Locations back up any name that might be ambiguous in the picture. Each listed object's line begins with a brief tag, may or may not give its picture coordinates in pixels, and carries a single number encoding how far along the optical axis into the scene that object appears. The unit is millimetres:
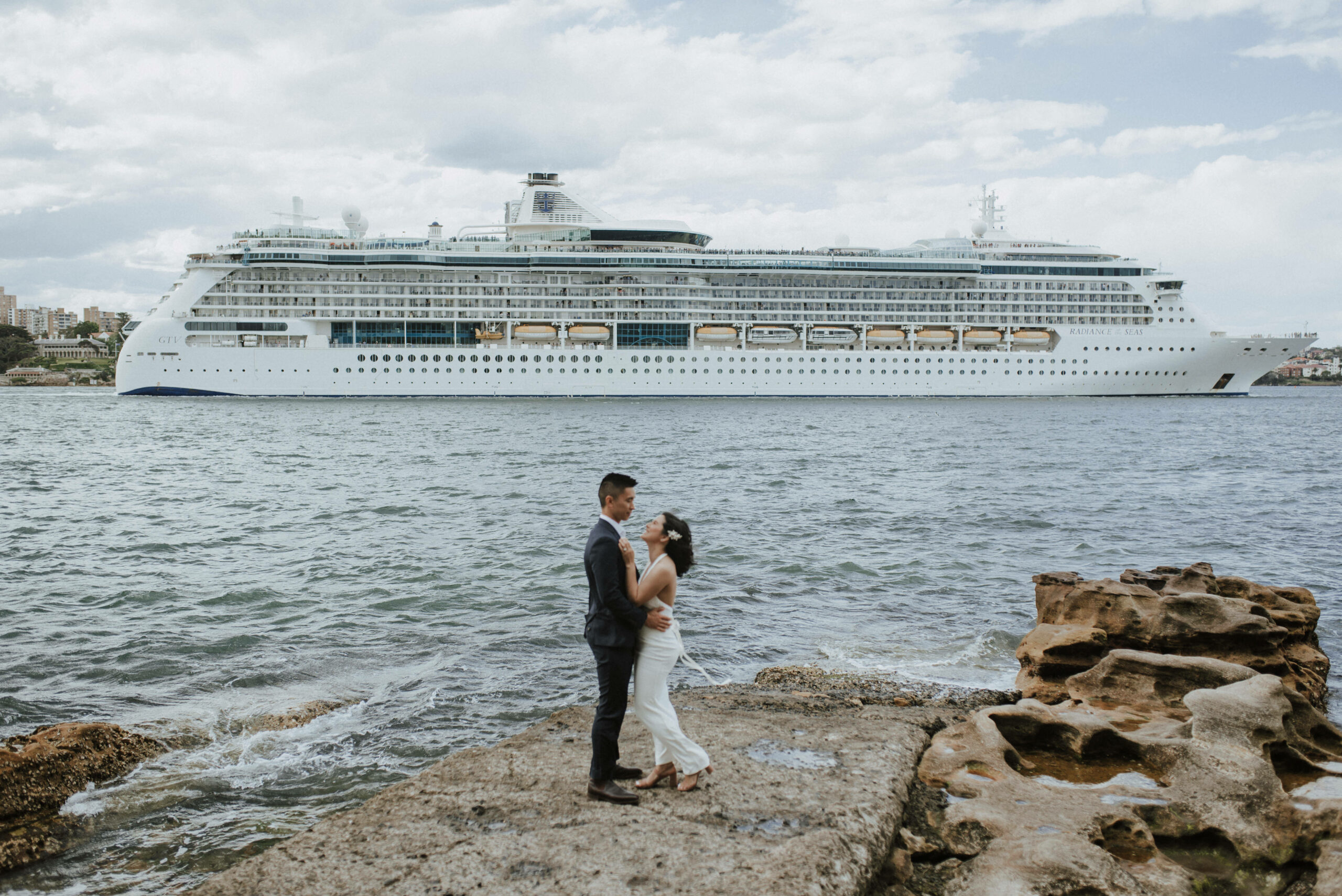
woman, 4188
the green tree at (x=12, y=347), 107188
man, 4160
